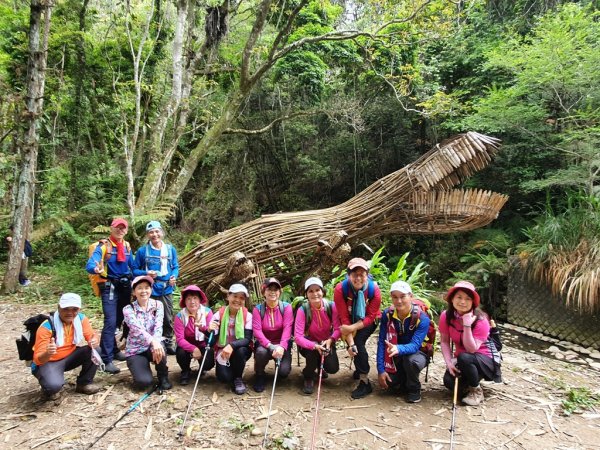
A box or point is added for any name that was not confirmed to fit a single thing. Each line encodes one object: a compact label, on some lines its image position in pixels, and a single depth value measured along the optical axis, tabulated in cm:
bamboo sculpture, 479
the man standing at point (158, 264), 448
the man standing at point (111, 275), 424
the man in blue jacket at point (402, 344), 365
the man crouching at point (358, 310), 381
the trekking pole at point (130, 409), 304
